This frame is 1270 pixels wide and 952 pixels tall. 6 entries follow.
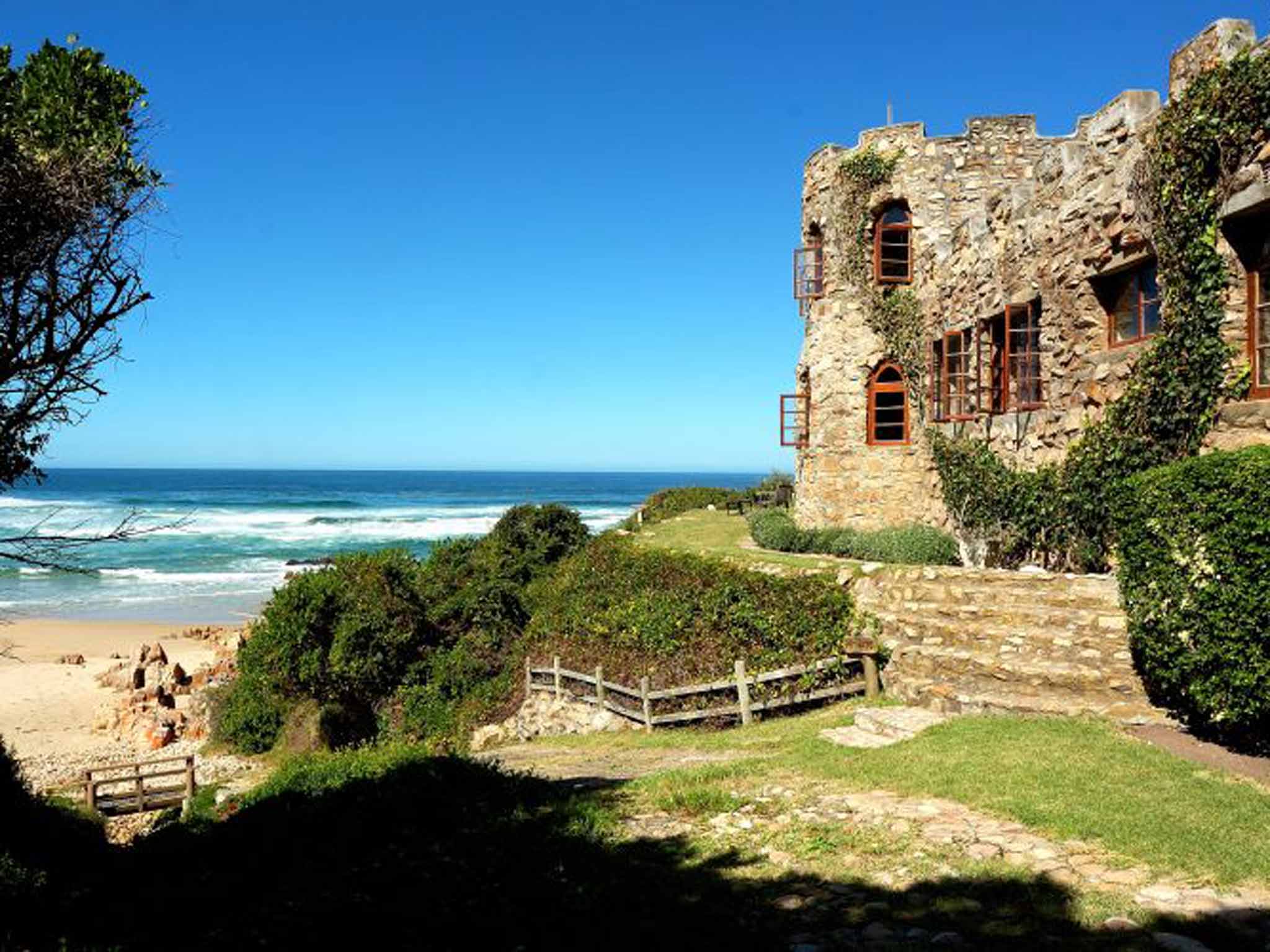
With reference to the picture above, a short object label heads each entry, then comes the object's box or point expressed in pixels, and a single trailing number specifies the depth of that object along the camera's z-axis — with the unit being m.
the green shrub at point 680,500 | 37.91
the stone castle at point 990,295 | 10.69
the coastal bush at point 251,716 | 20.16
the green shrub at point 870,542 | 16.23
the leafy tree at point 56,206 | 6.58
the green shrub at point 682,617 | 14.64
